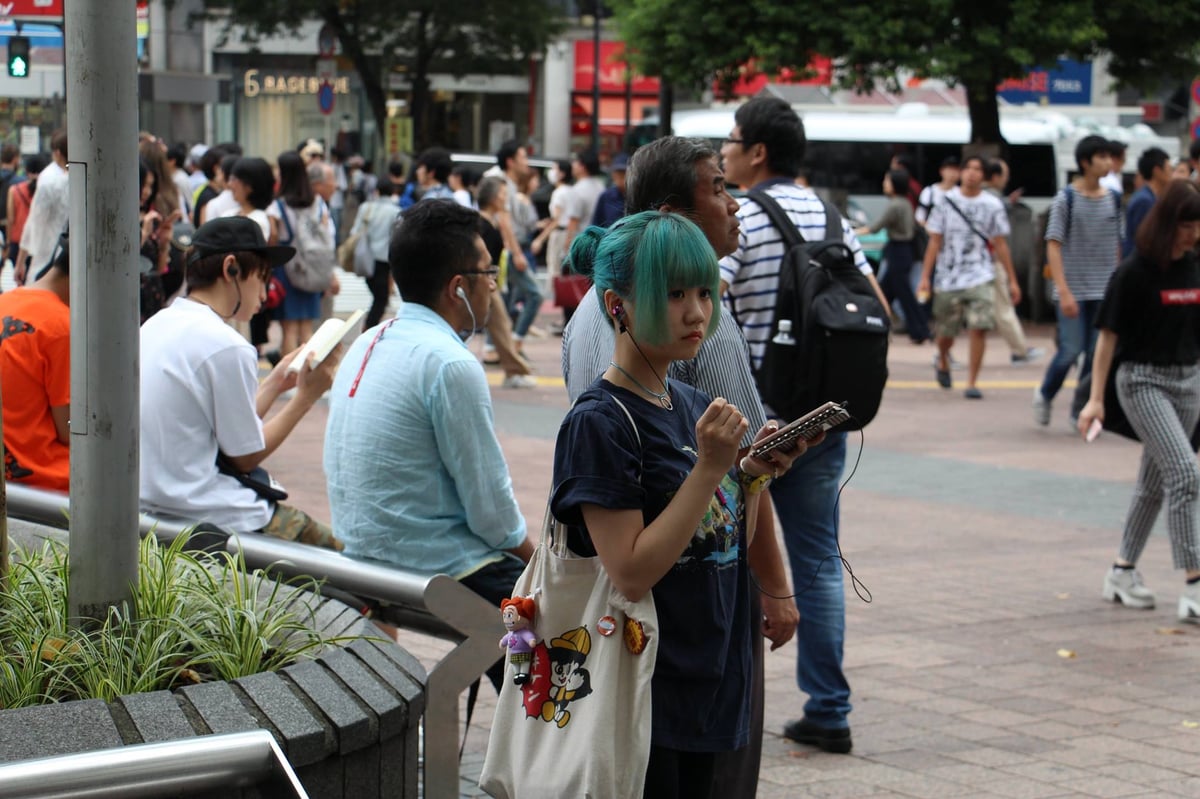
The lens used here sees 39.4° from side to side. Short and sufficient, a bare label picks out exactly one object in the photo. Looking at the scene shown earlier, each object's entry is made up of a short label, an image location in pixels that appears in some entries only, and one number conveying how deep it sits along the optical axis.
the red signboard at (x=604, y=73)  54.41
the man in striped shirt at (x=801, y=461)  5.10
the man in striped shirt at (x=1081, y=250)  12.14
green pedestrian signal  13.65
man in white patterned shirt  14.17
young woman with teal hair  2.92
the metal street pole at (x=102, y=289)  3.48
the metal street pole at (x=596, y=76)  44.88
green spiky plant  3.34
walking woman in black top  7.02
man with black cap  4.83
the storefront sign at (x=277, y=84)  52.88
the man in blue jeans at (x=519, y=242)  16.19
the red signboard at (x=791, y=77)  27.70
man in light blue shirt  4.43
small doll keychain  3.01
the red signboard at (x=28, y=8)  13.55
